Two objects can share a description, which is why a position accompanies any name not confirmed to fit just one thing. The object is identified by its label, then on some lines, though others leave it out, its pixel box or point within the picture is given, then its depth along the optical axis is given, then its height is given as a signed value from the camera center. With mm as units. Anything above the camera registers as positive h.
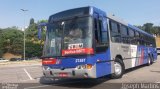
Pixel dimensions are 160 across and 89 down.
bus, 5597 +133
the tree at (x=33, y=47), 38865 +350
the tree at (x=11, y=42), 39751 +1700
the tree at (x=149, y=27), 64670 +9505
